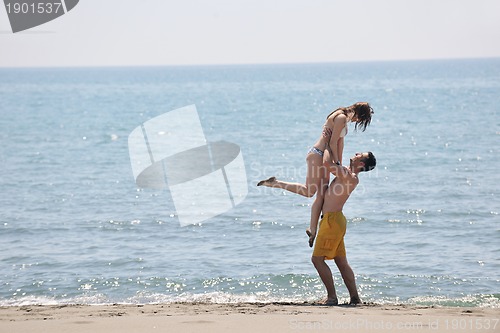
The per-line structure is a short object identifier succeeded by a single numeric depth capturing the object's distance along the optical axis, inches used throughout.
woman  719.7
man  716.0
